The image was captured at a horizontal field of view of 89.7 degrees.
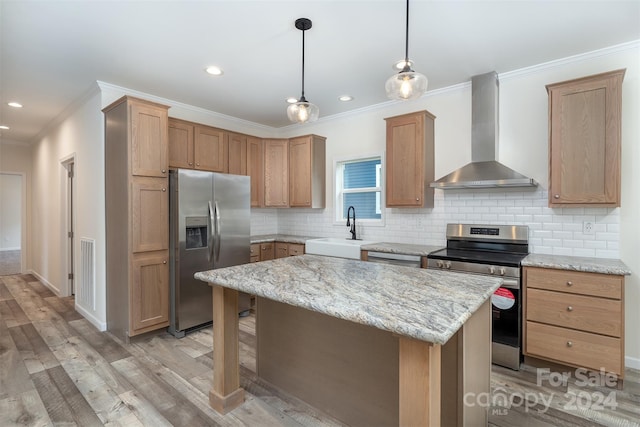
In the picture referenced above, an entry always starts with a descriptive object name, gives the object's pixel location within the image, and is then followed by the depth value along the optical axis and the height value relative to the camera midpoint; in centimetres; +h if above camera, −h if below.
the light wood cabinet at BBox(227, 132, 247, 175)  441 +79
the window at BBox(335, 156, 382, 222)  429 +31
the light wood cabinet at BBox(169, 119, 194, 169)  378 +79
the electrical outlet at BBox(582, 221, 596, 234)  277 -17
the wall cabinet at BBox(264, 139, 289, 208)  477 +56
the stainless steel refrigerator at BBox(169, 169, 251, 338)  333 -28
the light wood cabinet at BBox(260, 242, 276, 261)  442 -57
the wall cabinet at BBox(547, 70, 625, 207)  248 +54
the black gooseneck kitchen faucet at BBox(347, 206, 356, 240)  432 -20
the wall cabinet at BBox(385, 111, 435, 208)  348 +55
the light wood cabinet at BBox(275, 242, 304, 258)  433 -55
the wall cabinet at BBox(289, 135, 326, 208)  454 +55
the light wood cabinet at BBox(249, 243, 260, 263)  426 -56
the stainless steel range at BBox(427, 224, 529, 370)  262 -49
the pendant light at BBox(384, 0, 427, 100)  178 +70
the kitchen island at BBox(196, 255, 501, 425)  119 -69
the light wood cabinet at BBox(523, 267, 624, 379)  231 -83
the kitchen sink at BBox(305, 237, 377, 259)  365 -45
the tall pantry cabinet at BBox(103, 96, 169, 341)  311 -6
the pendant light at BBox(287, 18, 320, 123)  220 +68
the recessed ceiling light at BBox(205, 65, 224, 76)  308 +136
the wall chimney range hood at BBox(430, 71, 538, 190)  307 +69
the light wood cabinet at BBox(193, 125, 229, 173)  404 +80
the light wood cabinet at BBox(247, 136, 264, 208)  466 +62
